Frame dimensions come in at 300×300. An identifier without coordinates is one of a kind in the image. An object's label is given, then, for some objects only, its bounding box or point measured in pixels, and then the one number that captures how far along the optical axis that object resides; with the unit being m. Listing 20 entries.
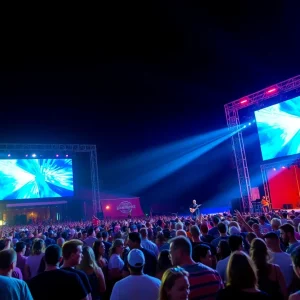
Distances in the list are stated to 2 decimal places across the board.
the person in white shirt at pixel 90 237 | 7.50
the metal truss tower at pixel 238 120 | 19.95
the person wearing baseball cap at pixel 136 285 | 2.96
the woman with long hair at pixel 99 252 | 5.19
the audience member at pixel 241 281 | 2.38
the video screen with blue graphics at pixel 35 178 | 27.19
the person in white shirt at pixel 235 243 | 4.27
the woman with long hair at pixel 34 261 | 5.37
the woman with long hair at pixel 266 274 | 3.24
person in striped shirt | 2.91
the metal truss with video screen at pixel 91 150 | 26.86
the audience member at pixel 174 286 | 2.24
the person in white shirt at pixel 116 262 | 4.97
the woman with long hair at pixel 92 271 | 4.16
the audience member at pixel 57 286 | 3.00
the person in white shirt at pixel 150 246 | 5.90
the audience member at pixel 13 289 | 2.80
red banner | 31.19
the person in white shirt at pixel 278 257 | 3.90
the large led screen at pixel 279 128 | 19.23
